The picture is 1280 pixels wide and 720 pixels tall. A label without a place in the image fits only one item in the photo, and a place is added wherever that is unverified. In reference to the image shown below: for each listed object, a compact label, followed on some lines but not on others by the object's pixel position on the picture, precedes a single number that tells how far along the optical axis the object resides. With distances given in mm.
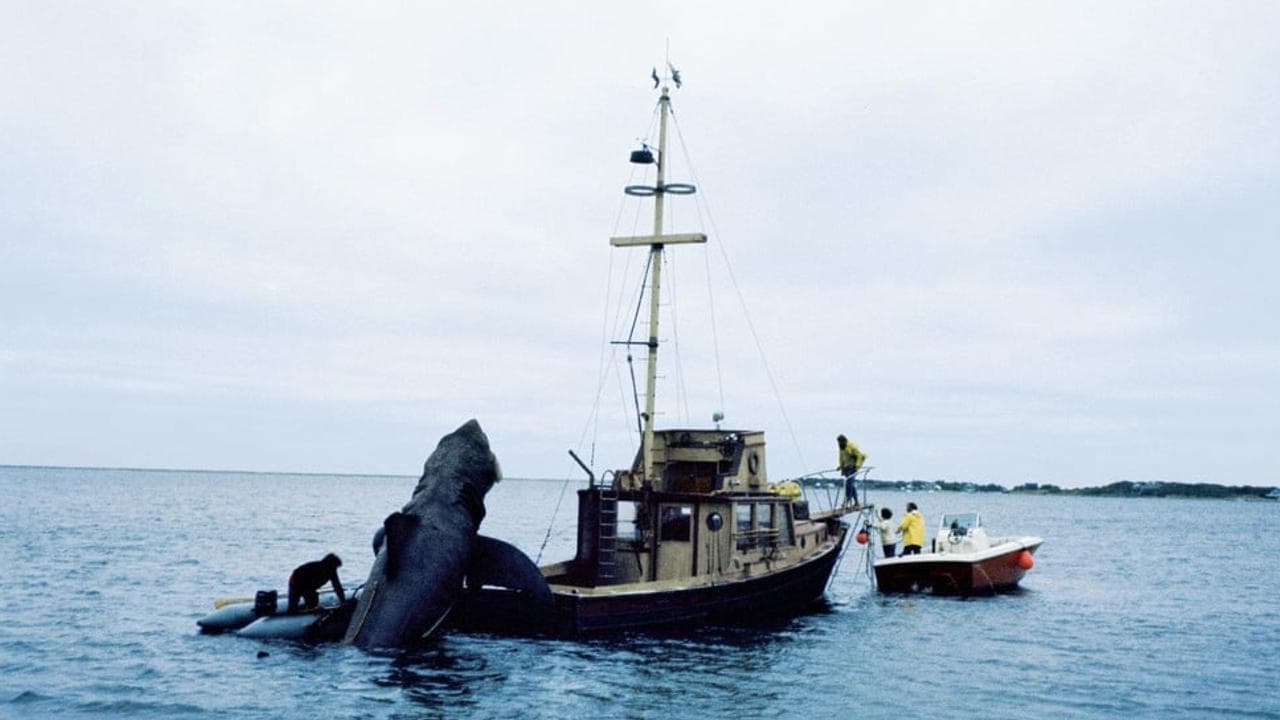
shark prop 18906
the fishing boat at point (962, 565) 31234
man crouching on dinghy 21094
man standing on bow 31875
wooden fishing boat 21062
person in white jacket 33094
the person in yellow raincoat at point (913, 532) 32594
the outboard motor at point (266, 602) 21922
